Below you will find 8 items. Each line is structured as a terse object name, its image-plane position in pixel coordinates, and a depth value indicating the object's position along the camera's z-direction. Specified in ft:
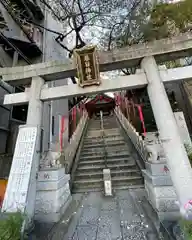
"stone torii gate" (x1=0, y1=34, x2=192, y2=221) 10.12
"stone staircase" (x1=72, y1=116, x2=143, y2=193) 19.54
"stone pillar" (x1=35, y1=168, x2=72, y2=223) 12.55
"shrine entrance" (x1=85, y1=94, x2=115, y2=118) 66.08
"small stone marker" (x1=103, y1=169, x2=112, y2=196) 17.38
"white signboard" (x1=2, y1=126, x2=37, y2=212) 10.01
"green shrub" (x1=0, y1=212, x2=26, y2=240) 7.33
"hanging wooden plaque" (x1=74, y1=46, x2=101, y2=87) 13.12
